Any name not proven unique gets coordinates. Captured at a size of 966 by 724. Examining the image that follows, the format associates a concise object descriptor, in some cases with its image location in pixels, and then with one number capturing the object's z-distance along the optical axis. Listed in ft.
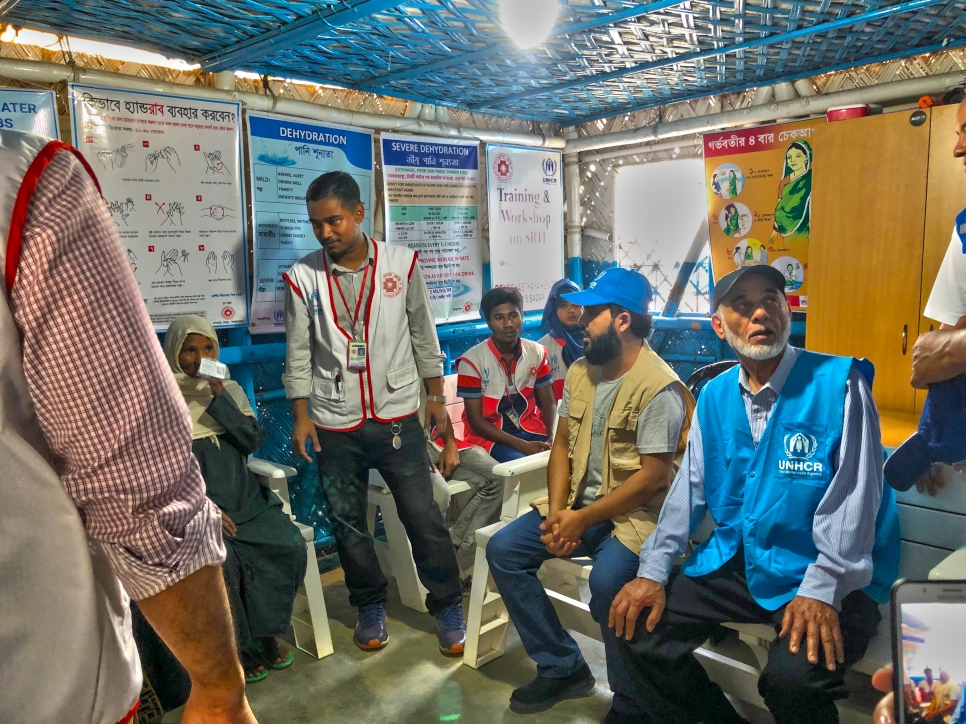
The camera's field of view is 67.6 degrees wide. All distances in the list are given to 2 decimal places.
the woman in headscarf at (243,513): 9.14
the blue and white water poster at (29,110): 9.39
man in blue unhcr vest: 6.56
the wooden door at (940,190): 10.74
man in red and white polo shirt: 12.69
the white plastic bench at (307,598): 10.17
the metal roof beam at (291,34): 8.84
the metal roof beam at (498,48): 9.36
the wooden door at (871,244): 11.25
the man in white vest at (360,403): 10.30
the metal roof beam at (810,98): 11.66
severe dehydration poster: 14.12
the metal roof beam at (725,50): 9.61
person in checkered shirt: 2.52
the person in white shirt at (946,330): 6.02
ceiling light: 9.16
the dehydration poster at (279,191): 12.10
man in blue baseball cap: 8.44
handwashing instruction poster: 10.30
